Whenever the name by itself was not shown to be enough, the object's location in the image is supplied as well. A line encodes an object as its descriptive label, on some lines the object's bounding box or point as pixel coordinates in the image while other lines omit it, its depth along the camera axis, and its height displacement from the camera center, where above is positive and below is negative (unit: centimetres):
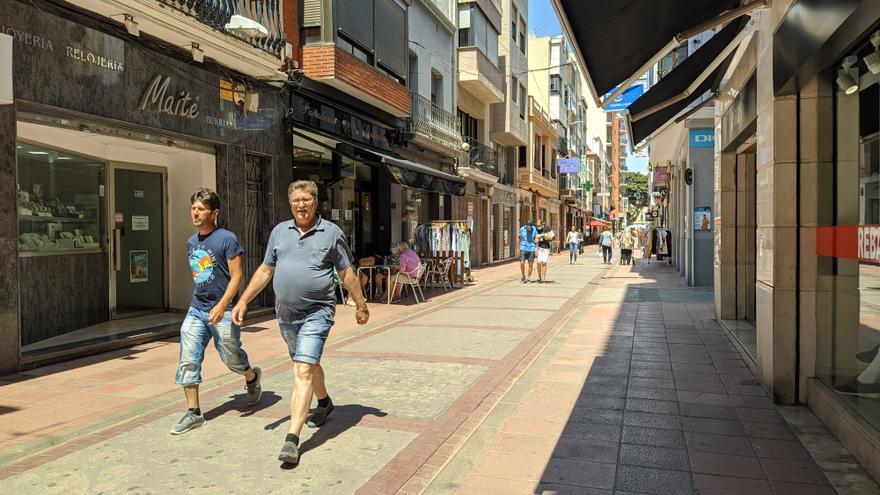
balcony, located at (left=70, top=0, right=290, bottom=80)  773 +293
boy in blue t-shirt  463 -45
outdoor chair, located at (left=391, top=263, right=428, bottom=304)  1270 -89
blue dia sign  1420 +226
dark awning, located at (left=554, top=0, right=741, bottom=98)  439 +160
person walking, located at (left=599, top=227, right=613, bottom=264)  2855 -39
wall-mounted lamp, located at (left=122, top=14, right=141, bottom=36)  768 +266
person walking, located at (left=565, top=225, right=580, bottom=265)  2830 -31
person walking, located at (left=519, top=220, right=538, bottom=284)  1672 -11
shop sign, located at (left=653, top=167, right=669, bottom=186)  2897 +293
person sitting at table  1268 -65
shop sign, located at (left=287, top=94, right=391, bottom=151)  1211 +253
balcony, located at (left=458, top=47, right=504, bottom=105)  2191 +591
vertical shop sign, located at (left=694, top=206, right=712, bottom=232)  1465 +41
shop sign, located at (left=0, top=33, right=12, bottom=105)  558 +156
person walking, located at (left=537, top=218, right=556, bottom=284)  1678 -31
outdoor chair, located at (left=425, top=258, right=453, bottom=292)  1498 -77
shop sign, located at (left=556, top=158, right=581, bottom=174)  3784 +437
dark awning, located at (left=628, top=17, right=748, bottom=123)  664 +189
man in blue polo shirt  414 -29
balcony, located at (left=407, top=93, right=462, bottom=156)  1764 +335
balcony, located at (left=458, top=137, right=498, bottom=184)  2309 +297
